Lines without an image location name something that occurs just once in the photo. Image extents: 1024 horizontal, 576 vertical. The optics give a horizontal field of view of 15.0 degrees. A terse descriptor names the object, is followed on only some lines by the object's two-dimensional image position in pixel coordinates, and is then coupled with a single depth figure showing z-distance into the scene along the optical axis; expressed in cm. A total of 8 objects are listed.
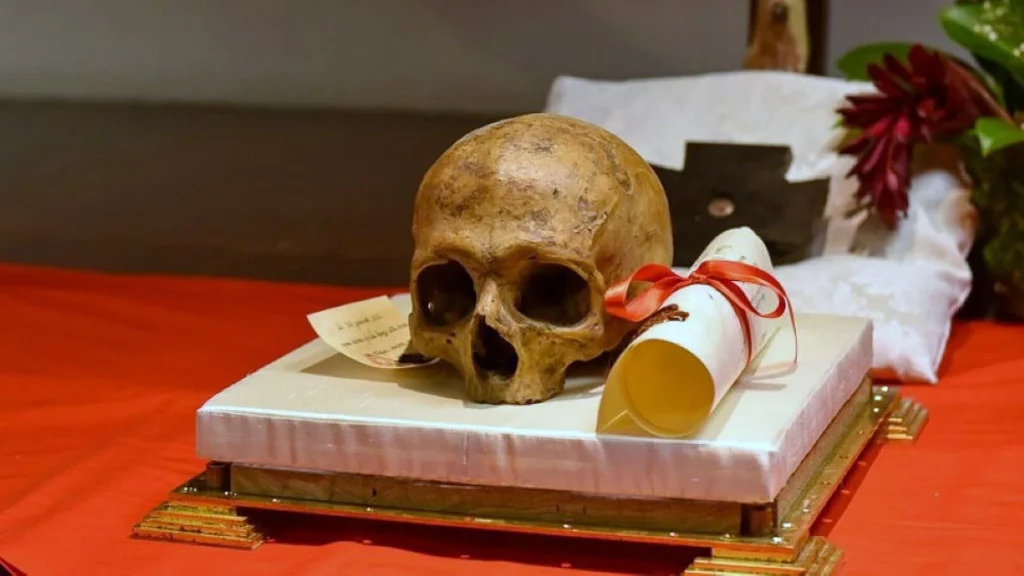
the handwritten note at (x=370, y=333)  213
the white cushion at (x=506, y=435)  198
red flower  249
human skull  204
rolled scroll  199
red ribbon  204
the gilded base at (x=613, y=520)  197
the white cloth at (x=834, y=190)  240
